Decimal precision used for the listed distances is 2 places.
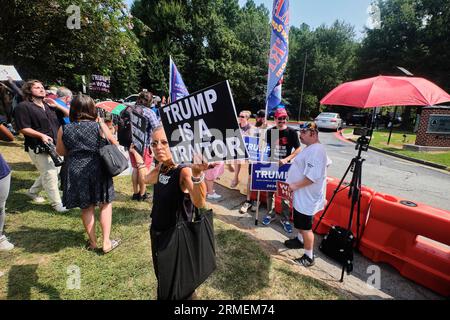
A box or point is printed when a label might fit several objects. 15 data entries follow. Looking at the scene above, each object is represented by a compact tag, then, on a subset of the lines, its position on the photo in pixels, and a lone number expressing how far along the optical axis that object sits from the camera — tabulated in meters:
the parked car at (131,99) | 21.88
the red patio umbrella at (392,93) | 2.80
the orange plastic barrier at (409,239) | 2.96
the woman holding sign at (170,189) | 1.88
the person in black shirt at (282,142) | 4.22
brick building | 12.60
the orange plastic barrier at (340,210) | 3.63
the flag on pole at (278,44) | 3.96
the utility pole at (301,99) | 30.38
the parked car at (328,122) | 20.08
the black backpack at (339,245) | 3.22
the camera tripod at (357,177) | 3.17
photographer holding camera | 3.74
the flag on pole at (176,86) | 4.76
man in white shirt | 3.07
